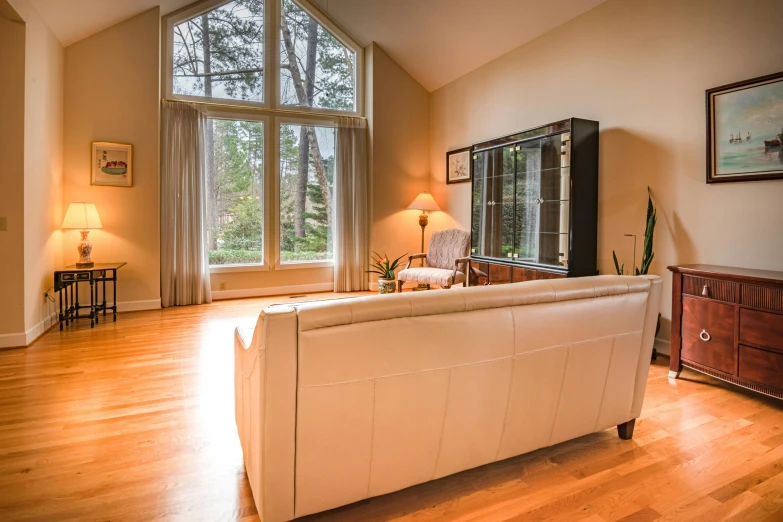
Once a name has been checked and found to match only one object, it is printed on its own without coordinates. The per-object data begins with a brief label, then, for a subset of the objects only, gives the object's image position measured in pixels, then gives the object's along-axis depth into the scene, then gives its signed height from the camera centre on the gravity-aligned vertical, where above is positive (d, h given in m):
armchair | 5.07 -0.06
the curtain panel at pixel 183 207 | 5.47 +0.60
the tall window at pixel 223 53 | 5.66 +2.57
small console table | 4.39 -0.27
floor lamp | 6.43 +0.74
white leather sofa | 1.43 -0.45
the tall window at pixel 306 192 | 6.28 +0.89
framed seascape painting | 2.93 +0.83
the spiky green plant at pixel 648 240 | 3.47 +0.11
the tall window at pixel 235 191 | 5.89 +0.85
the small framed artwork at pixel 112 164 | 5.02 +1.02
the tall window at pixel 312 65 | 6.21 +2.65
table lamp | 4.57 +0.36
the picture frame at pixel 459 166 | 6.03 +1.21
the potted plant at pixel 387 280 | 4.50 -0.24
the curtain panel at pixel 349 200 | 6.43 +0.79
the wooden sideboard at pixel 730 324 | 2.59 -0.43
